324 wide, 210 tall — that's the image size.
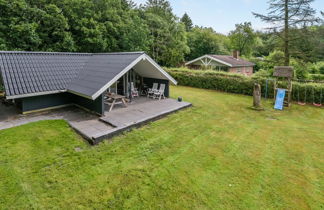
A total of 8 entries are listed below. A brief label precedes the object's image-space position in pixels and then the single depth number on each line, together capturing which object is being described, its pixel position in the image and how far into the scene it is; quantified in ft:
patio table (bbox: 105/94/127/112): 26.37
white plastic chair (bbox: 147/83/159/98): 34.71
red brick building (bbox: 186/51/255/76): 77.82
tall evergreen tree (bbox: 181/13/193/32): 168.17
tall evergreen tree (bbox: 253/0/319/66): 42.37
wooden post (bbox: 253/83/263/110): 30.71
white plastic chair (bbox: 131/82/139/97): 34.26
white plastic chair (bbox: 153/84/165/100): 33.79
